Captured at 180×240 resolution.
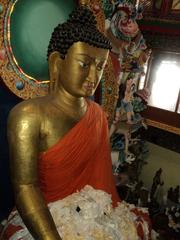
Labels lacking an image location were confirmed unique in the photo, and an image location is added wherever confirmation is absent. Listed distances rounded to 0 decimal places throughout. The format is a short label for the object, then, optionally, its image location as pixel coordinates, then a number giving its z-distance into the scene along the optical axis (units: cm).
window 407
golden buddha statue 149
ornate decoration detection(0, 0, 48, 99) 180
